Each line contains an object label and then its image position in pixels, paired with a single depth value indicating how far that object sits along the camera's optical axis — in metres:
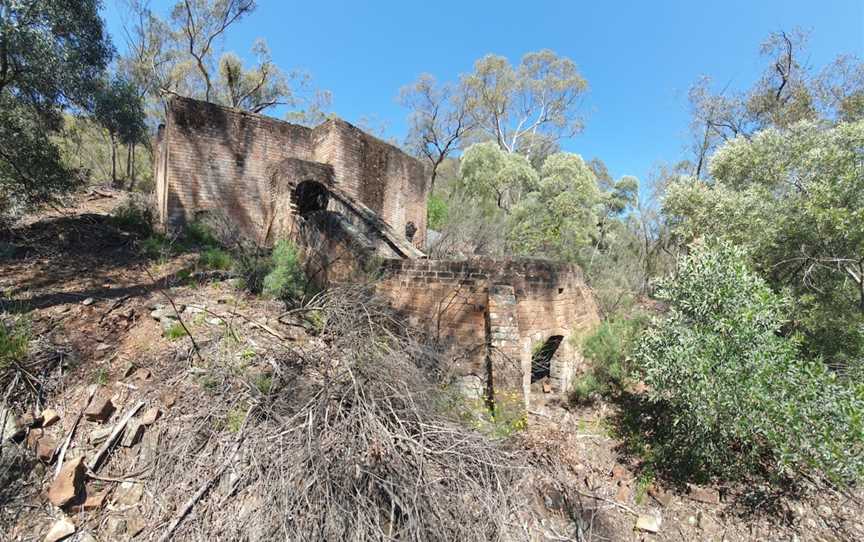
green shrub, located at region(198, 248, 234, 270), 6.59
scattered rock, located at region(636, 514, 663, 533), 3.69
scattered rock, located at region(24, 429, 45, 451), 2.84
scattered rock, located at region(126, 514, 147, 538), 2.51
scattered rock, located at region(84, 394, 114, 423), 3.06
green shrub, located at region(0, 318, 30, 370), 3.11
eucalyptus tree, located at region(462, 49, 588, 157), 23.45
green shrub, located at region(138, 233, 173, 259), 6.54
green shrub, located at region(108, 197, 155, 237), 7.73
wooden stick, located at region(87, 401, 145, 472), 2.81
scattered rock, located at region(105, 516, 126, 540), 2.50
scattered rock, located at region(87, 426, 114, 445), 2.96
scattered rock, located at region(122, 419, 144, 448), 2.98
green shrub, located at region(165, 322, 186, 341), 4.04
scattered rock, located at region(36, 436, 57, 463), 2.80
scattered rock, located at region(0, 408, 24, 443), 2.81
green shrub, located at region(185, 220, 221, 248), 8.05
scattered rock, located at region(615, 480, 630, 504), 4.11
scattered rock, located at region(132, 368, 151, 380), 3.48
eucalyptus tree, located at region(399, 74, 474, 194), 23.84
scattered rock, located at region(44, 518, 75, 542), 2.41
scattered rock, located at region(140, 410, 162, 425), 3.08
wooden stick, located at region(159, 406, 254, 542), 2.37
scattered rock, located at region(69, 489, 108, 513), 2.60
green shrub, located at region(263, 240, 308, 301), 5.59
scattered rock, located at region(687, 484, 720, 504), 4.07
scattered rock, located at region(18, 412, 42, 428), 2.93
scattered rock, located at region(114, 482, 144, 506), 2.67
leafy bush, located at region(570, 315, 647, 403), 6.10
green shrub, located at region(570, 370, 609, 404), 6.09
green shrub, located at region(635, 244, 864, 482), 3.54
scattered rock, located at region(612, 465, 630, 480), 4.47
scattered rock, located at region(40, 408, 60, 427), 2.99
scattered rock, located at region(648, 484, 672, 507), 4.07
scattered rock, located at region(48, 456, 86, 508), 2.57
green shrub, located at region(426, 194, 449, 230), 17.78
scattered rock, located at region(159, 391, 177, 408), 3.22
